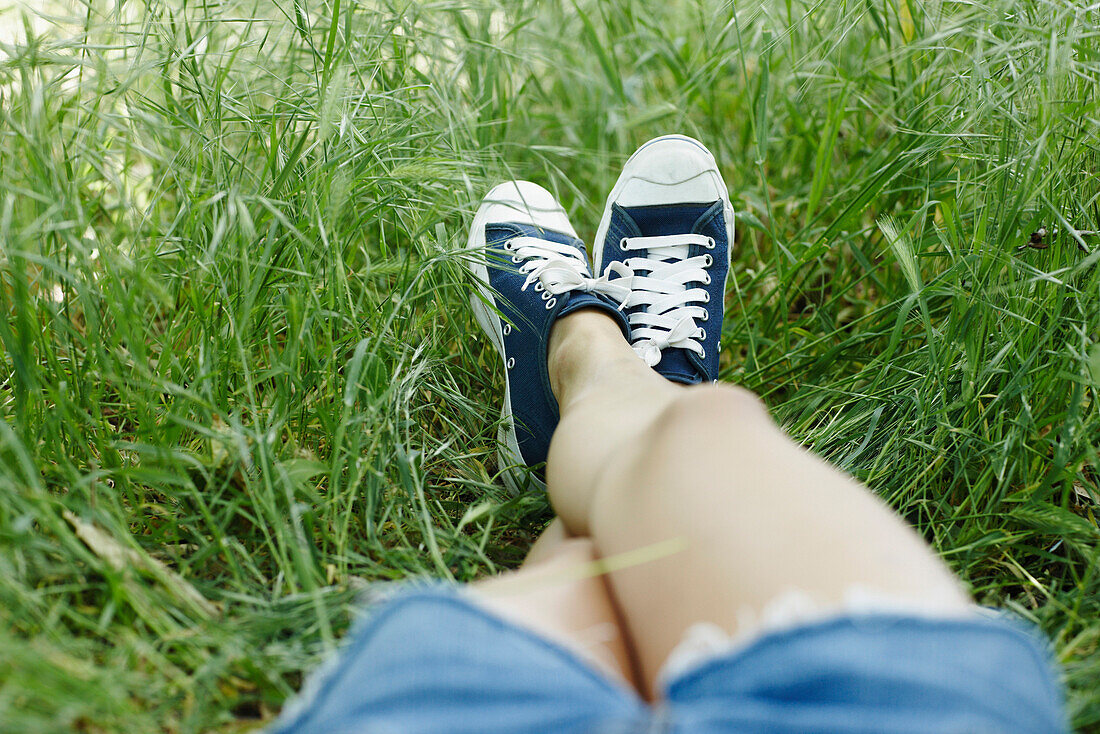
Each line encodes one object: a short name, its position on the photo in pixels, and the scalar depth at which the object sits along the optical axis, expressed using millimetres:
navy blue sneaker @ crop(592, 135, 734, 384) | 1310
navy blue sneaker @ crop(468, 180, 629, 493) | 1116
